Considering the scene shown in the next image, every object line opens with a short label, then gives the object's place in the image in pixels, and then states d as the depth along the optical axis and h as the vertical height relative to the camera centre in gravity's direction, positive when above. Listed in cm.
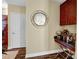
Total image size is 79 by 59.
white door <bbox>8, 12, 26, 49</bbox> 287 -8
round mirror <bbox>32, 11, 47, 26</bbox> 213 +47
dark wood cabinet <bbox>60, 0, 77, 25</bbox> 164 +63
